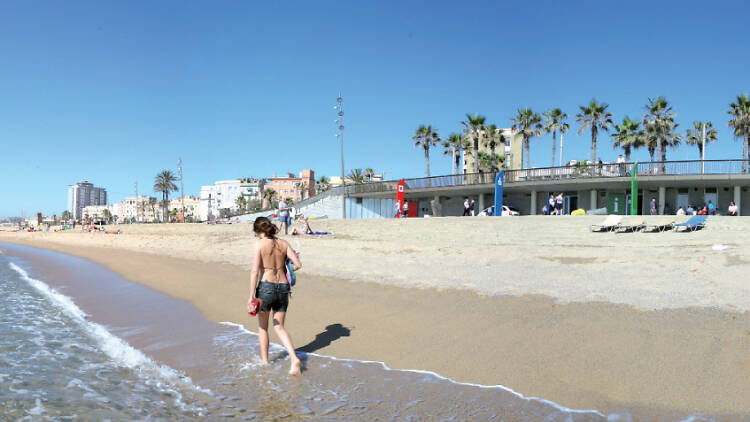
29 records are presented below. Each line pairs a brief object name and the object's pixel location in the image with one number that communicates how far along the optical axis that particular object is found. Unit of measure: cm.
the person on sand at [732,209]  2452
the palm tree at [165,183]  9092
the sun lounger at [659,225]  1608
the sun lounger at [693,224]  1581
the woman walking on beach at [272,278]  443
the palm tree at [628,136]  4066
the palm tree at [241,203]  12044
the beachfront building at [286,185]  15418
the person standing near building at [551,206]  2956
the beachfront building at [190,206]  18448
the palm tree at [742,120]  3597
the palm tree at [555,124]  4654
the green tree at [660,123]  3875
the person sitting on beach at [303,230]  1927
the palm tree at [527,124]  4772
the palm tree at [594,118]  4166
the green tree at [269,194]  10650
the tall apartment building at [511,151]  7887
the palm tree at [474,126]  5034
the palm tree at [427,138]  5514
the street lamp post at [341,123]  3625
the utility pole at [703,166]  2857
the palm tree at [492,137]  5134
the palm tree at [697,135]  5272
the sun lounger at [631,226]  1638
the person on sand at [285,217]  1973
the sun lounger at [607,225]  1671
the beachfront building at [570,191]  2931
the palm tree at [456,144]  5328
